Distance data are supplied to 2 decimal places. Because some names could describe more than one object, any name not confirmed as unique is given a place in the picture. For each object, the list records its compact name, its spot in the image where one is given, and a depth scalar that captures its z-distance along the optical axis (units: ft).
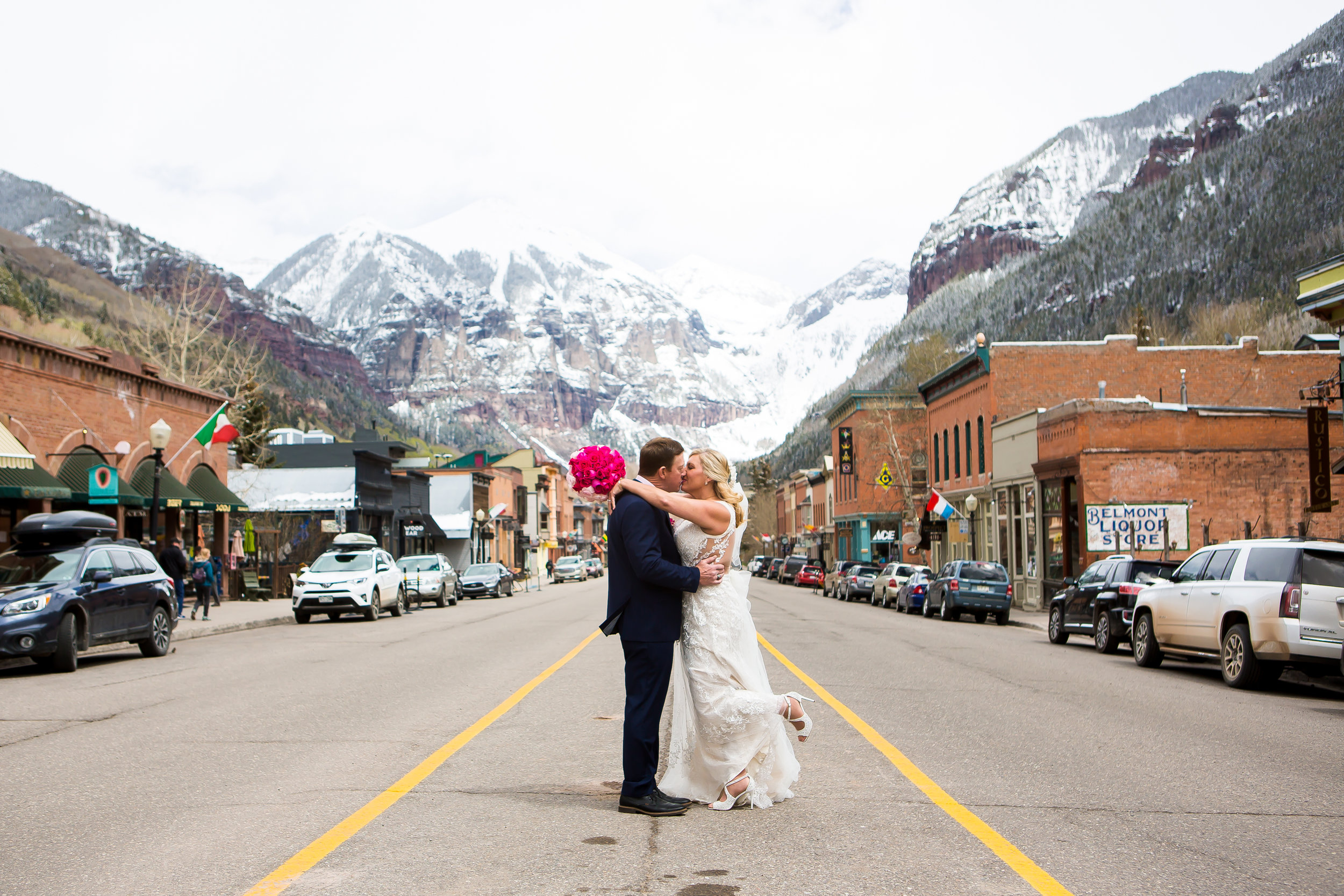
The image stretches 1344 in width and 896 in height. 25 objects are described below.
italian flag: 98.32
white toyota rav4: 93.91
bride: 21.91
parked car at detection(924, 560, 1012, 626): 100.78
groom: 21.35
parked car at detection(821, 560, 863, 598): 167.63
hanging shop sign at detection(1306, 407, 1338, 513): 85.15
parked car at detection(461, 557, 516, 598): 158.61
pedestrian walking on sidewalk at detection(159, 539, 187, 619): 84.84
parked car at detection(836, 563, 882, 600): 154.81
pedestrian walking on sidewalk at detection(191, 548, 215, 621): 92.79
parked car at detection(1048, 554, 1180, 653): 65.10
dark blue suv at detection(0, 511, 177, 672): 49.52
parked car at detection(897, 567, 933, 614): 119.96
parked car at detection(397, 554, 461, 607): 127.13
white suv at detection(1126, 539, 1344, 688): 43.78
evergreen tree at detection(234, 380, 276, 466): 208.23
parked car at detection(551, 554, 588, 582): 261.03
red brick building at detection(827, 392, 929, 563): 222.89
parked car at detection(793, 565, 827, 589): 212.84
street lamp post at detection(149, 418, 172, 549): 80.33
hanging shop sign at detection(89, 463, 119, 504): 95.61
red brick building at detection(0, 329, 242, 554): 90.53
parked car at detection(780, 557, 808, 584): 241.76
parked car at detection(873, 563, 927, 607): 133.49
